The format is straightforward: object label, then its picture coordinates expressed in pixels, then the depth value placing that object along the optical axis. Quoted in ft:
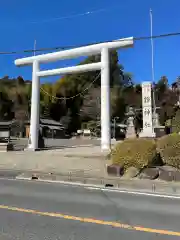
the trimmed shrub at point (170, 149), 35.50
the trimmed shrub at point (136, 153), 35.91
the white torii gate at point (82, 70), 54.49
